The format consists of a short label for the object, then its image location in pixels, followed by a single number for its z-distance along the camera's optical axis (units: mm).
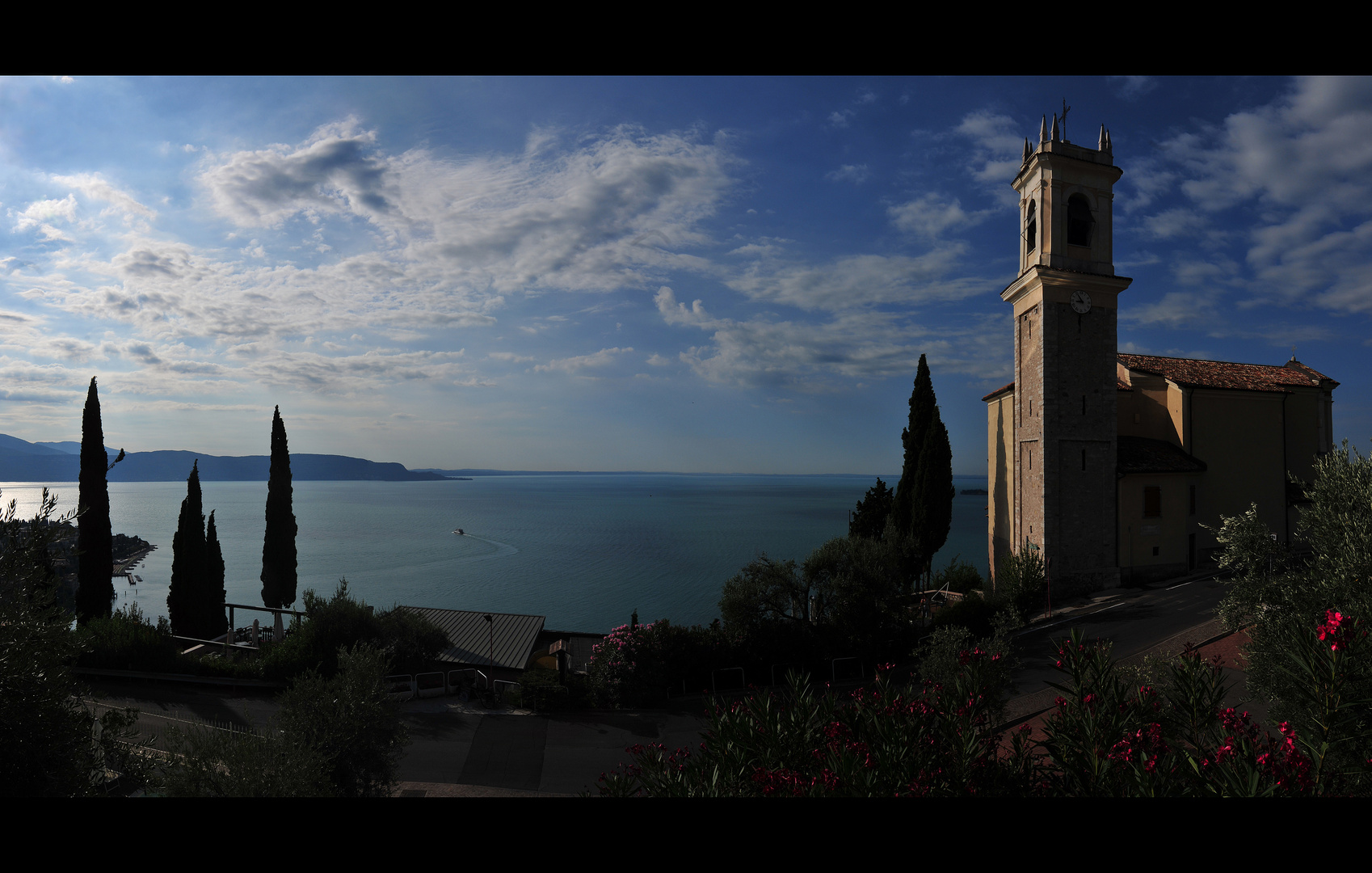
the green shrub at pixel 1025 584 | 22766
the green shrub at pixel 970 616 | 20641
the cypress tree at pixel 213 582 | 25516
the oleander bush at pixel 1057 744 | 4078
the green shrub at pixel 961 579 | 27266
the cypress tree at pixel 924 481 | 27156
